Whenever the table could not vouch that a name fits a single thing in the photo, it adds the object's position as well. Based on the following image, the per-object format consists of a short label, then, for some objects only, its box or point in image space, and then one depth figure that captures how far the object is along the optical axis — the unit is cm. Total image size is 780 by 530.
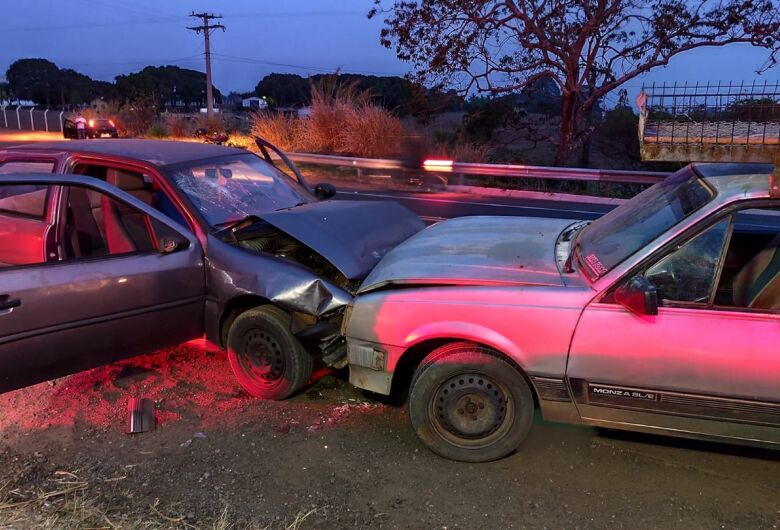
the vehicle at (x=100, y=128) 3216
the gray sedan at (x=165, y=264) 369
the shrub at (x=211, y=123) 2665
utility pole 5081
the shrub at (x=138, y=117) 3377
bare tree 1828
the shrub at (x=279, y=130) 2236
